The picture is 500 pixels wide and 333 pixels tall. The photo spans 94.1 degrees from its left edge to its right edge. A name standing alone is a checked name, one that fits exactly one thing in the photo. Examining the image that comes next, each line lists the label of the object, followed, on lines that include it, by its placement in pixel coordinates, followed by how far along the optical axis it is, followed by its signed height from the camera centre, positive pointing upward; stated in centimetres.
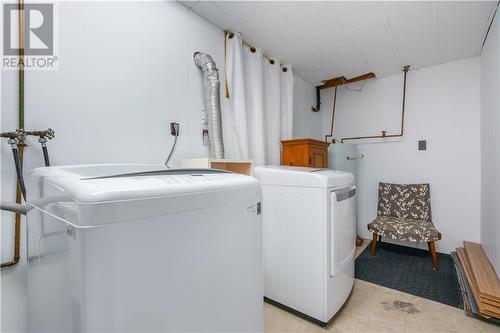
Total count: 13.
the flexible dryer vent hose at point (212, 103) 172 +48
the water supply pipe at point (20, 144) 102 +10
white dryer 153 -51
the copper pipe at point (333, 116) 356 +75
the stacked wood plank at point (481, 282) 152 -86
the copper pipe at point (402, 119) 293 +59
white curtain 200 +59
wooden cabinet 229 +14
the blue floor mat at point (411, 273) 197 -107
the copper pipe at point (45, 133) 103 +15
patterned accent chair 236 -61
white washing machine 52 -23
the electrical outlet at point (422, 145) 288 +25
